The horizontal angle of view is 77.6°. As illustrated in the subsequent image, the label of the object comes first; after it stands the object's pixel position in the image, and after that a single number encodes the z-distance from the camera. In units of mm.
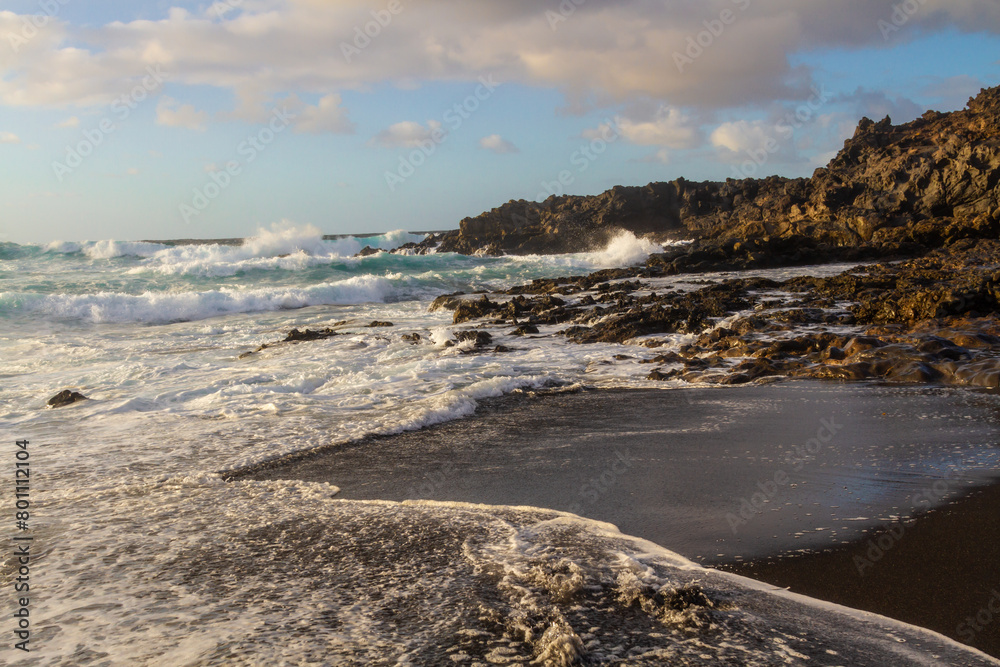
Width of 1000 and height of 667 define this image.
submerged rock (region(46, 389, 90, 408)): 8055
